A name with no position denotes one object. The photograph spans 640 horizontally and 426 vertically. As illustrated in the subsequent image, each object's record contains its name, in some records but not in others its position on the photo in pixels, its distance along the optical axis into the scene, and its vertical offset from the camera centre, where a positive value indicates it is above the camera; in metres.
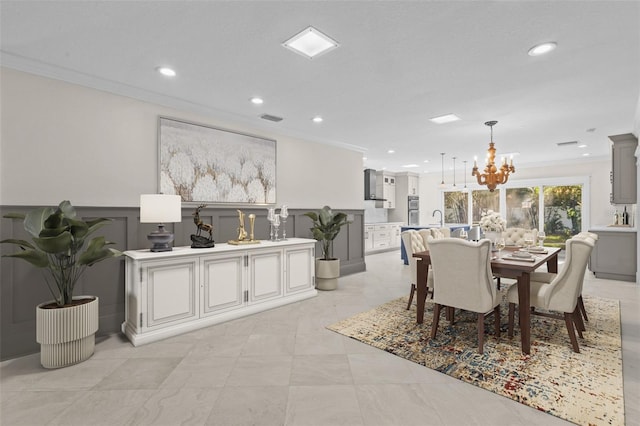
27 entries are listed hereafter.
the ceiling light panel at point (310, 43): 2.30 +1.33
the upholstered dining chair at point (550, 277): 3.16 -0.67
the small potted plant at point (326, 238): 4.71 -0.39
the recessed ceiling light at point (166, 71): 2.85 +1.34
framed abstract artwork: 3.60 +0.64
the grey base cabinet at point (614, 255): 5.17 -0.74
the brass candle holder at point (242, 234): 3.80 -0.26
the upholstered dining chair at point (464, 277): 2.56 -0.56
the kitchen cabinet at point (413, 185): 10.16 +0.93
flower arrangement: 3.79 -0.13
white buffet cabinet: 2.89 -0.78
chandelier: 4.29 +0.57
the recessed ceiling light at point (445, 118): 4.25 +1.32
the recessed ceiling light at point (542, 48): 2.40 +1.31
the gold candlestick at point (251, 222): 3.97 -0.11
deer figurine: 3.45 -0.11
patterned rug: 1.95 -1.18
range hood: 8.79 +0.80
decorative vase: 3.88 -0.29
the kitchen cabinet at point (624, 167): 5.14 +0.75
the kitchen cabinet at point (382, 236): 8.61 -0.69
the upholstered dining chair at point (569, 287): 2.56 -0.64
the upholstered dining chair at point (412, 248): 3.69 -0.43
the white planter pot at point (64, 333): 2.36 -0.92
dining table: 2.61 -0.56
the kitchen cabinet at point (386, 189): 9.52 +0.75
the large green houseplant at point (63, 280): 2.34 -0.55
